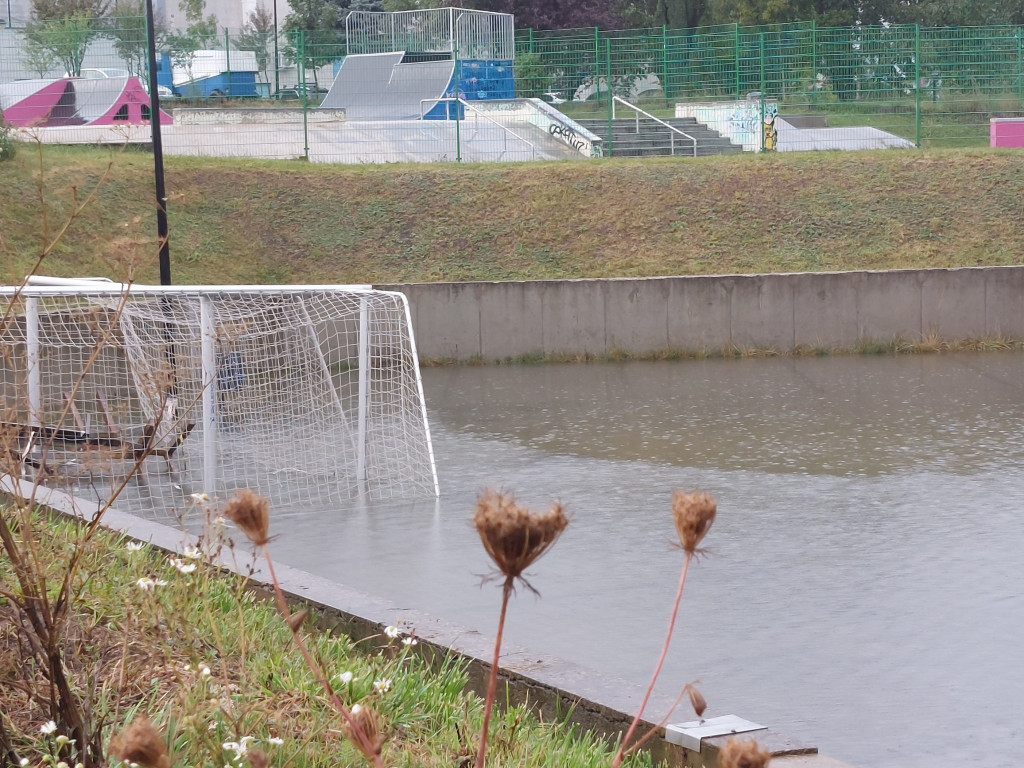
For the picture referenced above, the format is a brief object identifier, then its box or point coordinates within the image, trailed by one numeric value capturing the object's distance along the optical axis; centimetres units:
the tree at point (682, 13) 5259
